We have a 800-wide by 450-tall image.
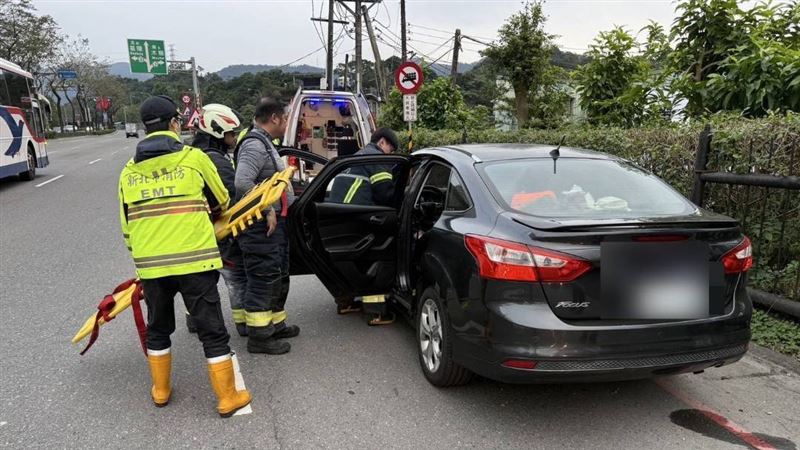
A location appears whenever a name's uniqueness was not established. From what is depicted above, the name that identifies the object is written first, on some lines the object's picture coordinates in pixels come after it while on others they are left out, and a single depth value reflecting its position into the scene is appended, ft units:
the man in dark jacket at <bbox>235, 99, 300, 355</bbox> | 12.78
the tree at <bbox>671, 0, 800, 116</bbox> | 17.65
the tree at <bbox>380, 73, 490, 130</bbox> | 45.96
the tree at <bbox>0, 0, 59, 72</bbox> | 133.79
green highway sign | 112.27
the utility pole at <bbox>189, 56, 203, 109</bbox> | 120.98
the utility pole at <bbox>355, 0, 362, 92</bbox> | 78.84
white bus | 40.55
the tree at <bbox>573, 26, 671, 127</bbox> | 23.86
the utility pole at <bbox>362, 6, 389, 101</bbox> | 76.69
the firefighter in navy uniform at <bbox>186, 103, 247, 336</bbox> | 12.94
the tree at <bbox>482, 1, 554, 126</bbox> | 50.67
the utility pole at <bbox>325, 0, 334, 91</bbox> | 93.26
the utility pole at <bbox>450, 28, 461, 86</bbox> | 81.27
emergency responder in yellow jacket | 9.86
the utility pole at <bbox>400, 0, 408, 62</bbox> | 72.02
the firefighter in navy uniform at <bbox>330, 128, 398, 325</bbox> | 14.57
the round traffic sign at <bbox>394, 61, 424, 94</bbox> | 32.04
